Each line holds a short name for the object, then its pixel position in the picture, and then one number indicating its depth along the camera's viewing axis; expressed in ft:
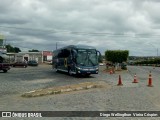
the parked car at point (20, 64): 98.22
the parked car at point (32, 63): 111.69
